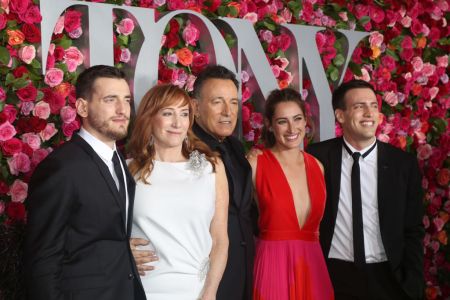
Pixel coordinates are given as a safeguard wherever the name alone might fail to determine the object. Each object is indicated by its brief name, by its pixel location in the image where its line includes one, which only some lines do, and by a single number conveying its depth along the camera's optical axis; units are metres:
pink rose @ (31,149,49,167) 2.74
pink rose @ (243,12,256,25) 3.45
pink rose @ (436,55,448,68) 4.21
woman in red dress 2.78
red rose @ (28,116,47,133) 2.72
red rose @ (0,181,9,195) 2.66
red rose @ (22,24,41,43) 2.71
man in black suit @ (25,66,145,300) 1.90
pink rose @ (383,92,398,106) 4.01
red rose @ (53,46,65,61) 2.81
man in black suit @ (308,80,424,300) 2.96
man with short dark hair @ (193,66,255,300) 2.57
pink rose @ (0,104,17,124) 2.66
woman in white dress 2.24
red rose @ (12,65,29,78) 2.71
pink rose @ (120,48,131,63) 3.03
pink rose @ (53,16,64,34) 2.81
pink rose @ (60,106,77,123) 2.80
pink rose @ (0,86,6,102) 2.65
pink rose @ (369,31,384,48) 3.96
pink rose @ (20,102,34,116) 2.72
